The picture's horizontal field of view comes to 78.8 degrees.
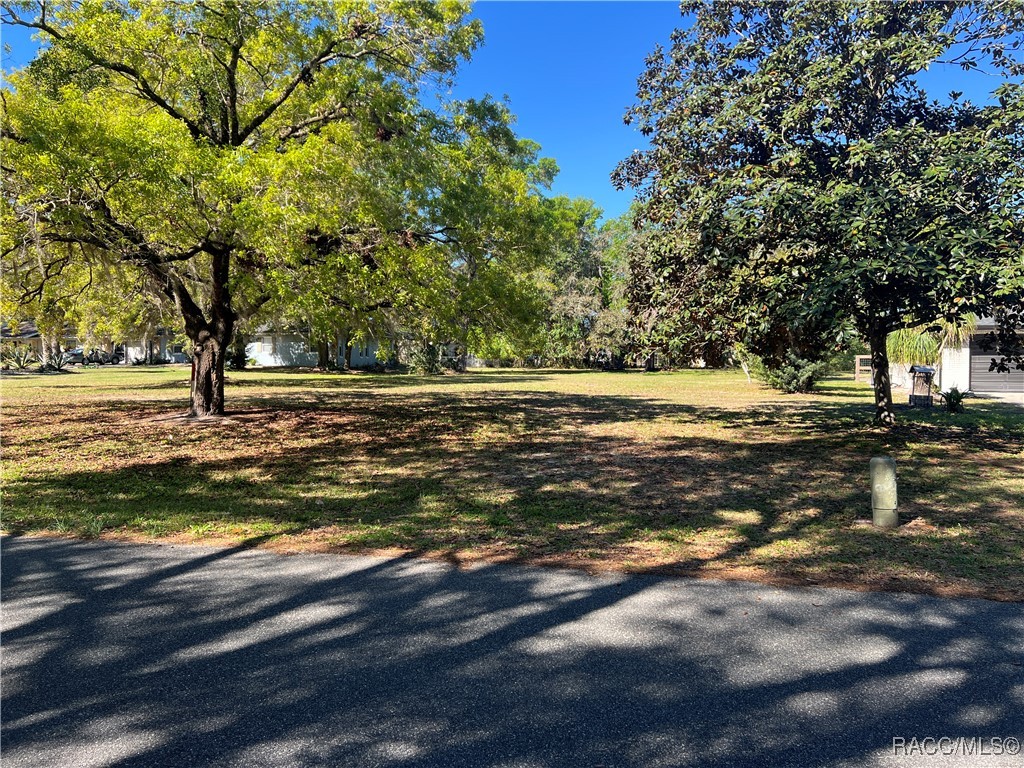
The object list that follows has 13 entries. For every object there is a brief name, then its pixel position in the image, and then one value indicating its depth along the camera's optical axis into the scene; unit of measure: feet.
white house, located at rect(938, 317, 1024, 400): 73.87
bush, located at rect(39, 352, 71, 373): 122.52
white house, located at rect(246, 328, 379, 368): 151.12
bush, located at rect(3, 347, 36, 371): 120.88
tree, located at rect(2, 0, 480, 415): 28.35
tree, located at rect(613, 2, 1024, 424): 28.17
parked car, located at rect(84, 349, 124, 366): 174.42
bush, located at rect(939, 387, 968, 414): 52.90
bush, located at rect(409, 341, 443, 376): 124.88
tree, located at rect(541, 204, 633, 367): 141.49
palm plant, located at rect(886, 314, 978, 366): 69.26
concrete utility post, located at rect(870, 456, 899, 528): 19.57
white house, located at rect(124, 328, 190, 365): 172.90
